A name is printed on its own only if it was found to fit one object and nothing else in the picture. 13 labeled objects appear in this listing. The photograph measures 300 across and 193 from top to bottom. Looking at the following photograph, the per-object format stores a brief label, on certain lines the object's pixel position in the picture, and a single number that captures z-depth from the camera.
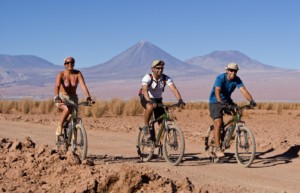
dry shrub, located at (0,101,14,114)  30.84
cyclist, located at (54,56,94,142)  9.64
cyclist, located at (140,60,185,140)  9.74
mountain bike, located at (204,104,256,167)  9.84
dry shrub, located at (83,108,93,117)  28.02
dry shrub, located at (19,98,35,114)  31.33
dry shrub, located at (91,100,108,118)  27.88
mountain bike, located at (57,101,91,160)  9.43
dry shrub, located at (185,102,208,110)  39.03
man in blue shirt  9.84
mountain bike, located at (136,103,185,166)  9.66
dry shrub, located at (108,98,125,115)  30.33
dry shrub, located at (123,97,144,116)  30.00
